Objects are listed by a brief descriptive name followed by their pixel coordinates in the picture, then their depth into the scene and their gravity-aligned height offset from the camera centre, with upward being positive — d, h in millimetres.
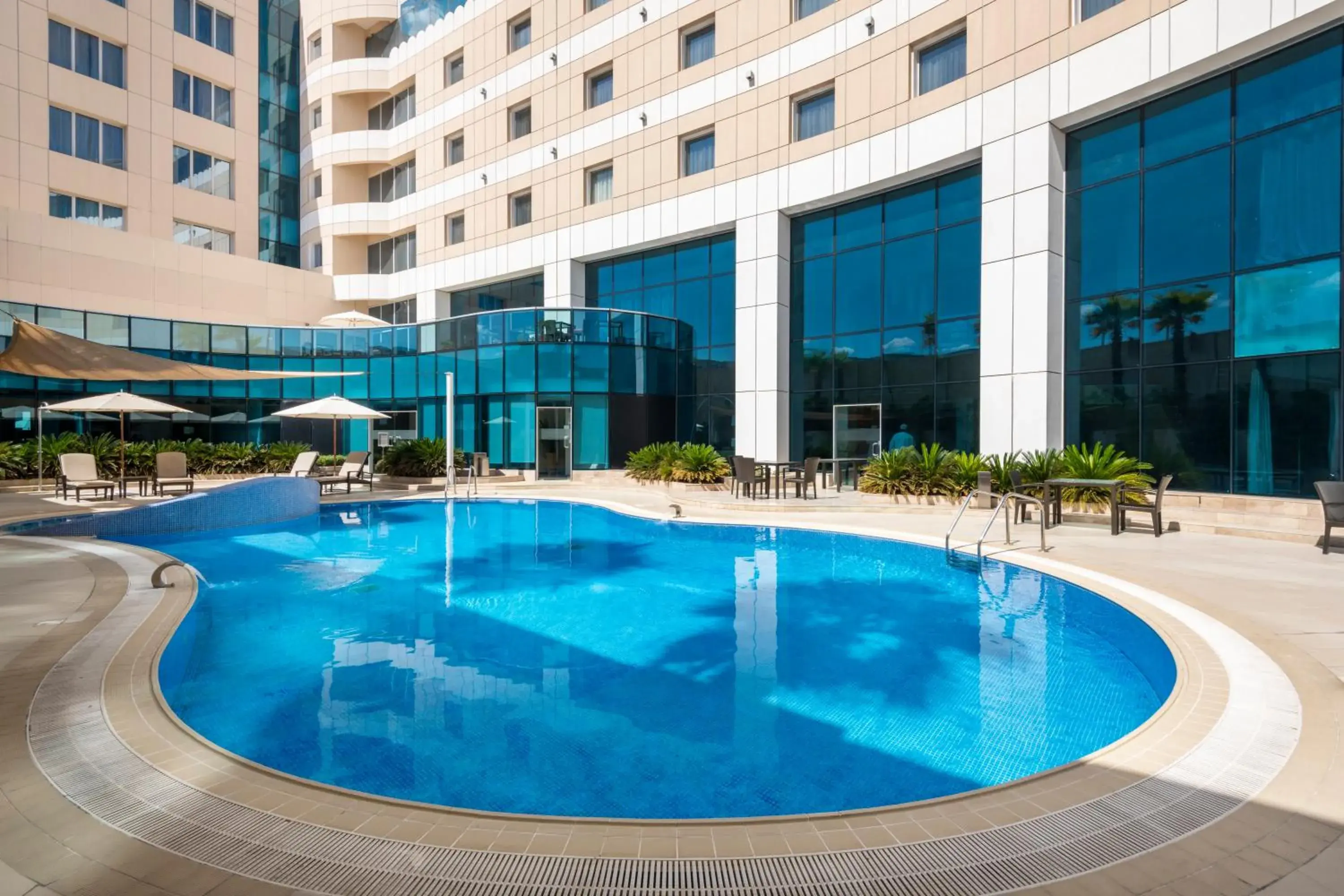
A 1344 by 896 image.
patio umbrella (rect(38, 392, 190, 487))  15570 +872
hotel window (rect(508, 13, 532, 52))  25016 +14970
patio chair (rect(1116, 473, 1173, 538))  10383 -989
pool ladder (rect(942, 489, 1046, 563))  9000 -1135
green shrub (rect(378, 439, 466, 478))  20234 -474
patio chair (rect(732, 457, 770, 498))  15883 -668
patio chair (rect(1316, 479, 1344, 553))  8438 -711
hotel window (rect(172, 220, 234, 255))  26391 +8070
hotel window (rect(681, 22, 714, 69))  20984 +12198
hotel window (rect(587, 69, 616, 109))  23047 +11964
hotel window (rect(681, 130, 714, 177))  21062 +8910
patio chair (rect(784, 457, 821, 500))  16016 -798
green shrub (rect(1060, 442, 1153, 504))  12344 -498
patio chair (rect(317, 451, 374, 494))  17672 -842
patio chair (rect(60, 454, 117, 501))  14719 -712
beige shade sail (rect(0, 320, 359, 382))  8906 +1196
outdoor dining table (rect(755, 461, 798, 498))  16192 -654
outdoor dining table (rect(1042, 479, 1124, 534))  10453 -703
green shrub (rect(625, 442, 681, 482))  19328 -537
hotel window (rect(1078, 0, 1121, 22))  14242 +9090
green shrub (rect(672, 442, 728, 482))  18891 -628
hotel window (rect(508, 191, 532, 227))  24922 +8505
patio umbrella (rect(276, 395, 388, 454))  17578 +827
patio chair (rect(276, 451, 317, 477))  18422 -560
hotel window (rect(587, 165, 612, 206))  23109 +8718
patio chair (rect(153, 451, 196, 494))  16016 -702
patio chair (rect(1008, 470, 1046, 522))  11555 -865
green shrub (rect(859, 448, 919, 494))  15125 -658
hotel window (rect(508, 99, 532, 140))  25062 +11767
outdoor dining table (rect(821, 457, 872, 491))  17719 -537
